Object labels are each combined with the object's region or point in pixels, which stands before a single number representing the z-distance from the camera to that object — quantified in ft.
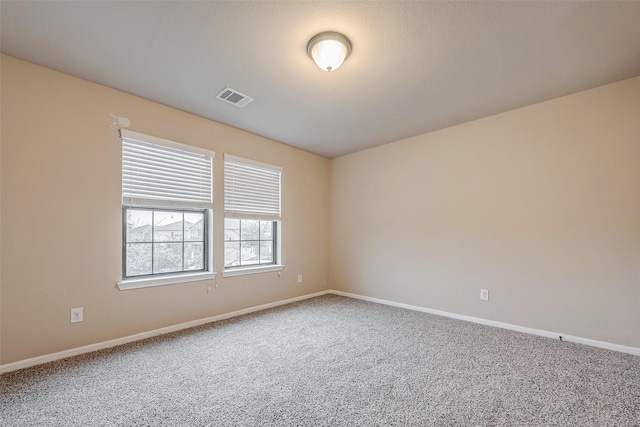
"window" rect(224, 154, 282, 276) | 12.30
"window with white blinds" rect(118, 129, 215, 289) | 9.59
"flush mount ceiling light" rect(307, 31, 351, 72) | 6.62
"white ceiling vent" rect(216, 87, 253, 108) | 9.27
